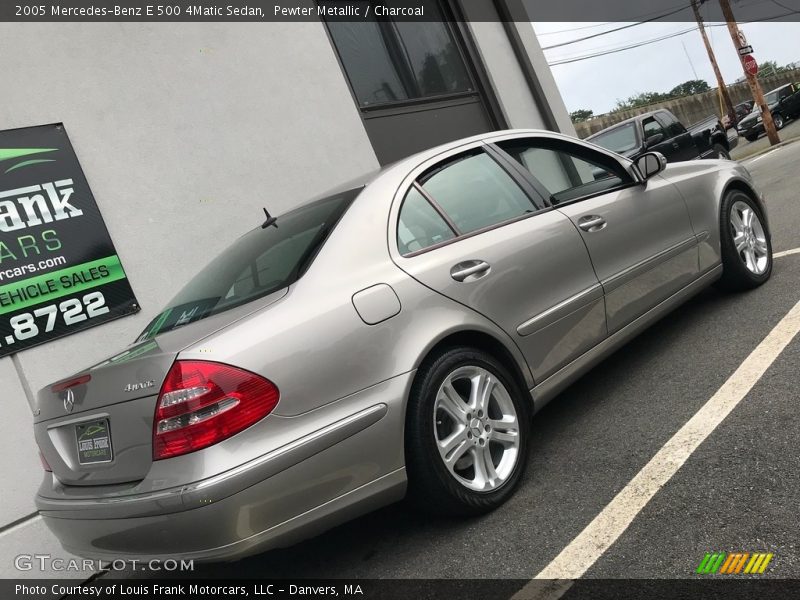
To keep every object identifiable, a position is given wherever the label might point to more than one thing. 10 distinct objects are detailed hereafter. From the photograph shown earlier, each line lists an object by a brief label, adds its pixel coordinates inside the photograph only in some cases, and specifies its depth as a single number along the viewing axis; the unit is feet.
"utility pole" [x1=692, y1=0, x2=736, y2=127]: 108.60
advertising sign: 15.42
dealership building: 16.15
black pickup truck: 34.94
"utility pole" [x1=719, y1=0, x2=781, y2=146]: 65.46
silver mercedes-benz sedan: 7.60
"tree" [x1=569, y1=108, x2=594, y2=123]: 186.29
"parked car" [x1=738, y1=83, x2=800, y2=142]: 83.61
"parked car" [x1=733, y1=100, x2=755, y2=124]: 100.29
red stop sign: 67.31
